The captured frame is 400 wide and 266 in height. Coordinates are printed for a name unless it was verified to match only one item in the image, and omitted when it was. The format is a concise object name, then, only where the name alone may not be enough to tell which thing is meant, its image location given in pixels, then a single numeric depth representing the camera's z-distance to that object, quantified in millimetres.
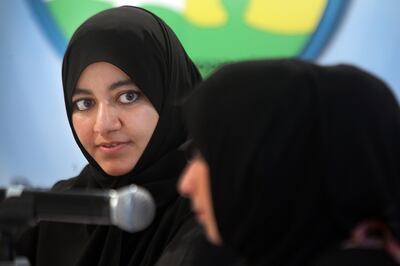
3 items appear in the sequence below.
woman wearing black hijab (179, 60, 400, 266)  1757
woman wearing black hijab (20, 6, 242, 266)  2170
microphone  1834
